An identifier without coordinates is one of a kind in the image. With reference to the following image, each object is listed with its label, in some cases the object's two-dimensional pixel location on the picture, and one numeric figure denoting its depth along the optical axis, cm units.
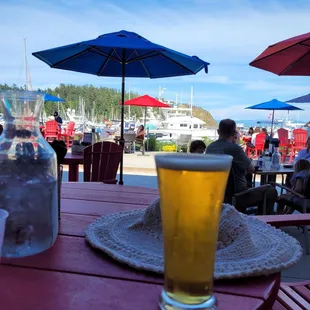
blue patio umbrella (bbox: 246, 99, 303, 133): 1187
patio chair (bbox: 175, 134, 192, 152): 1404
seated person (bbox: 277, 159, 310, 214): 368
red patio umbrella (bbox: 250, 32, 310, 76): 409
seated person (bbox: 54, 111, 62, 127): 1540
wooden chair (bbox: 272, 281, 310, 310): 123
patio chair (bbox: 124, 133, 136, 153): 1268
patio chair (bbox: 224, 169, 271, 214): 333
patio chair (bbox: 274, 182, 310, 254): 350
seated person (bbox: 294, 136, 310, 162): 475
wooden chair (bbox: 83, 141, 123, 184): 373
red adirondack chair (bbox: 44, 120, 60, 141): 1358
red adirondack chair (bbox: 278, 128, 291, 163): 1152
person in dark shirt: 347
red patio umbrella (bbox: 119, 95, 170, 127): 1259
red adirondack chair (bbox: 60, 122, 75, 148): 1452
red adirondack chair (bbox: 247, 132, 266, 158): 1185
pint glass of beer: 54
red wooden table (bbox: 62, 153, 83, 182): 400
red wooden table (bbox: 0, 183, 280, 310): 59
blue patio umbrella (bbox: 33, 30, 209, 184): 401
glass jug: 77
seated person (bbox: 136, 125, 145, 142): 1334
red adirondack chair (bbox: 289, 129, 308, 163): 1180
